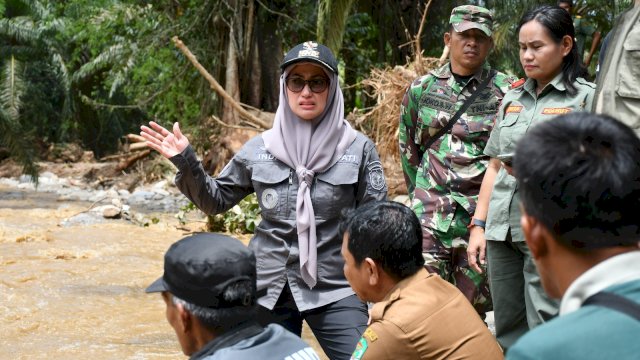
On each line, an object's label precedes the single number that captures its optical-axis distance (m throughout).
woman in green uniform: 3.85
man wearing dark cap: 2.40
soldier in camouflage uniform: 4.50
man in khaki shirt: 3.15
